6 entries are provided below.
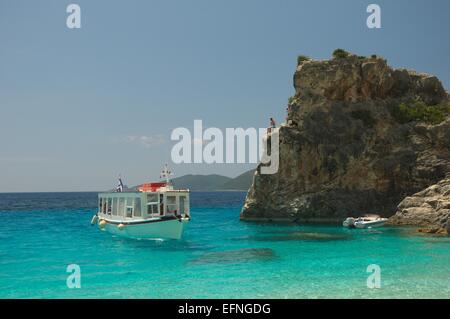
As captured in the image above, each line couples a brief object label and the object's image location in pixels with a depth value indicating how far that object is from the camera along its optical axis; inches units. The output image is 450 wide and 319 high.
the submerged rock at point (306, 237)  1573.6
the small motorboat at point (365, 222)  1888.5
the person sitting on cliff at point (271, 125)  2672.2
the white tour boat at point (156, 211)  1418.7
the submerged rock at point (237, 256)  1110.4
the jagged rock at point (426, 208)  1731.3
